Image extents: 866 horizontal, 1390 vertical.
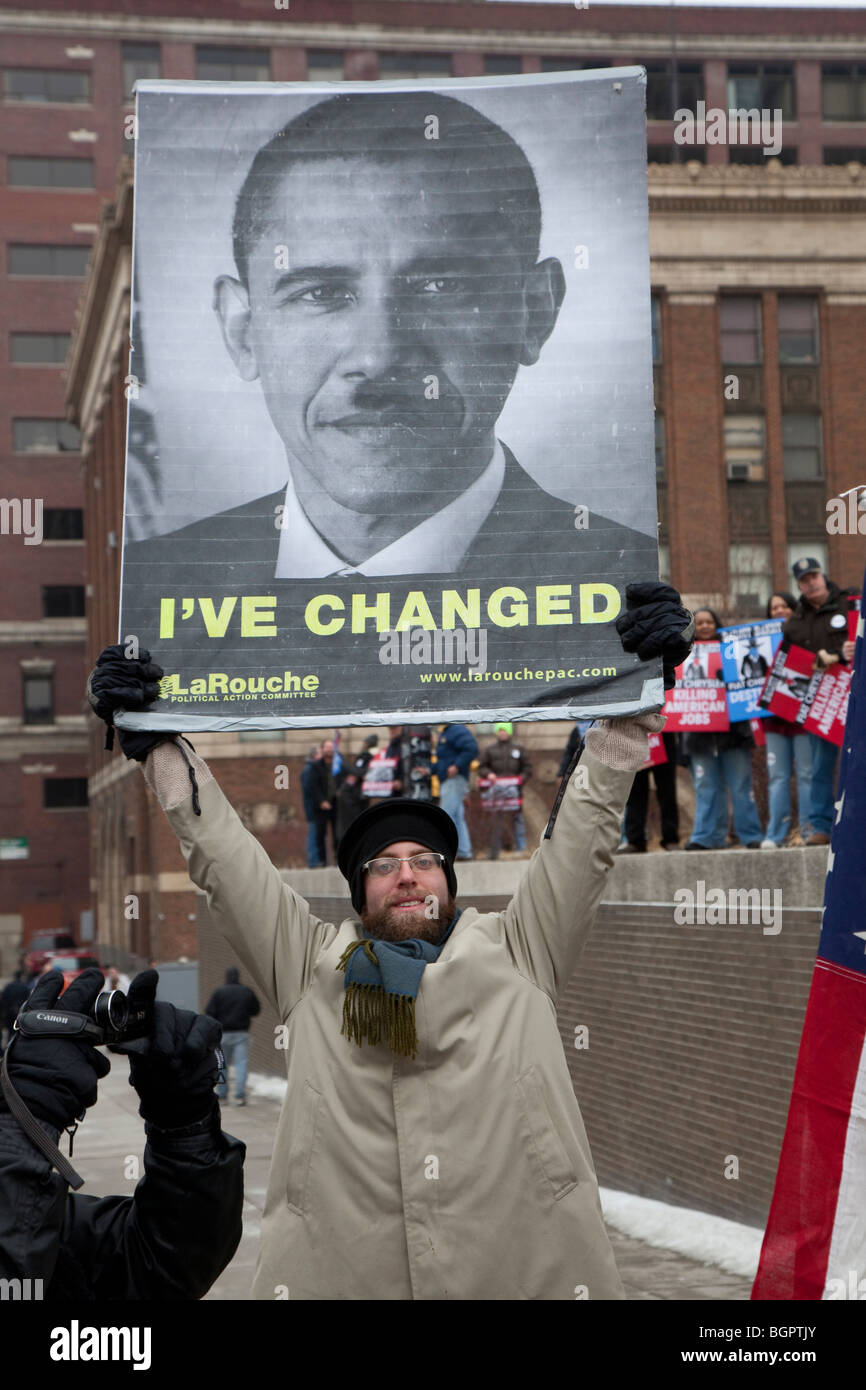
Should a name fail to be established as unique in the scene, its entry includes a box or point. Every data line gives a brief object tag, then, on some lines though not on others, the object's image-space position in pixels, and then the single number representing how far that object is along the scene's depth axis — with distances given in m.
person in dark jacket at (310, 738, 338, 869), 20.16
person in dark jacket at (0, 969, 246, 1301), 2.90
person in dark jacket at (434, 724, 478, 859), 16.84
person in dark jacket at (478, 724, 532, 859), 18.64
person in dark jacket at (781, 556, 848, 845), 10.54
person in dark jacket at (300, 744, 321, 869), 20.12
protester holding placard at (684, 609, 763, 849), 11.99
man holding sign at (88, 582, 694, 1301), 3.62
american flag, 4.14
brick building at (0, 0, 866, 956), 44.94
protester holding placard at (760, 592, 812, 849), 11.13
